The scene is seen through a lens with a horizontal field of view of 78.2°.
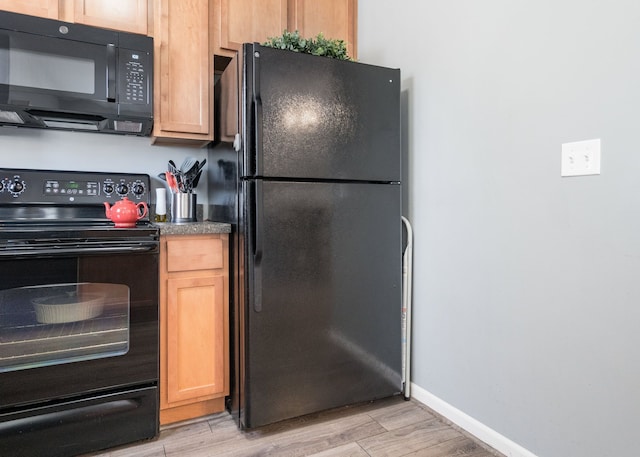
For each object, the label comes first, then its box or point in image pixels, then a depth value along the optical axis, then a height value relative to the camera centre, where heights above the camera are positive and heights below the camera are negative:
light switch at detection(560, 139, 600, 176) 1.24 +0.19
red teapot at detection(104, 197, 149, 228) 1.70 +0.01
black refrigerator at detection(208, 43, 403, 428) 1.61 -0.06
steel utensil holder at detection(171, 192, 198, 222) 2.00 +0.05
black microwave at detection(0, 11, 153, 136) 1.62 +0.61
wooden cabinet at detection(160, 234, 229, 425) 1.67 -0.48
